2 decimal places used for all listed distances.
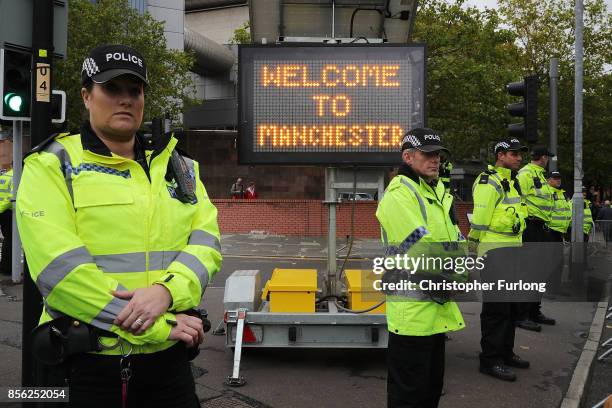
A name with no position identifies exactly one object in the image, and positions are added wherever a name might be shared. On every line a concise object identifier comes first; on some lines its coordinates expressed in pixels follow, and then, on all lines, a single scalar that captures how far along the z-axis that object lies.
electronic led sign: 5.80
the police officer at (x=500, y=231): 5.66
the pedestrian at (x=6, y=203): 9.91
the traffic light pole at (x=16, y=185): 6.43
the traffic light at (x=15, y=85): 4.52
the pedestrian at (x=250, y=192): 25.64
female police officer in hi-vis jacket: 2.15
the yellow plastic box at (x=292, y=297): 5.57
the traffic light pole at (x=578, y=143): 12.85
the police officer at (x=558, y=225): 8.66
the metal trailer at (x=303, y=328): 5.40
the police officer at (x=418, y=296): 3.48
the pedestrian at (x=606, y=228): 17.41
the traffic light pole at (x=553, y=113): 10.97
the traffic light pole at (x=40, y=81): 3.99
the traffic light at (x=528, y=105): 7.89
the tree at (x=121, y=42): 20.56
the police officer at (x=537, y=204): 7.97
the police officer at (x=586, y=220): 13.98
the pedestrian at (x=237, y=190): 26.20
